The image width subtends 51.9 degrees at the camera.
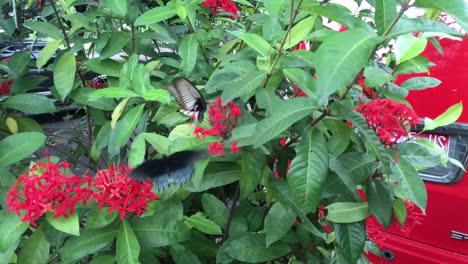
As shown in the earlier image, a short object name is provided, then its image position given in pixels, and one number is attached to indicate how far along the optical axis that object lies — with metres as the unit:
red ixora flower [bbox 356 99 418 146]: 1.17
